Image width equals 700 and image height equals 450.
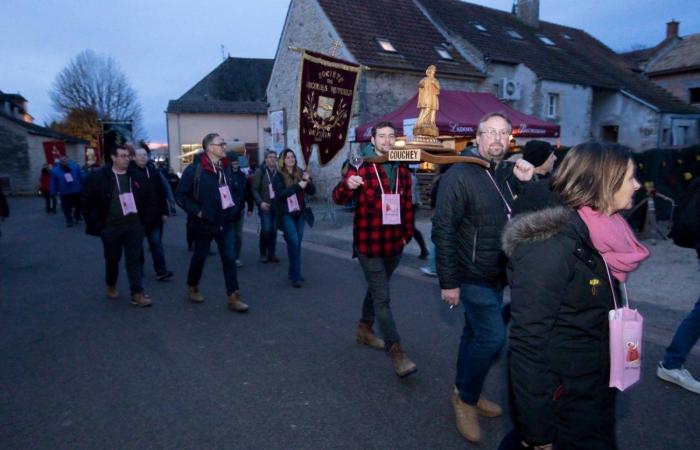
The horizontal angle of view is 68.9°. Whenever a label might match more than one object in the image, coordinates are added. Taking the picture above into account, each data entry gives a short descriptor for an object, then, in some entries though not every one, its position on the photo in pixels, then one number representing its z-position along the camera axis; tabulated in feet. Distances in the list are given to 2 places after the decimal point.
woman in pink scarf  5.79
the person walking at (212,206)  18.40
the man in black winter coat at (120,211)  19.50
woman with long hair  22.13
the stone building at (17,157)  101.19
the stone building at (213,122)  132.26
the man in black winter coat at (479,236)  9.34
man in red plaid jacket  12.80
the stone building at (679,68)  94.01
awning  43.75
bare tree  176.86
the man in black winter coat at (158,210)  24.06
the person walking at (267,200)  25.84
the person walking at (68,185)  46.96
